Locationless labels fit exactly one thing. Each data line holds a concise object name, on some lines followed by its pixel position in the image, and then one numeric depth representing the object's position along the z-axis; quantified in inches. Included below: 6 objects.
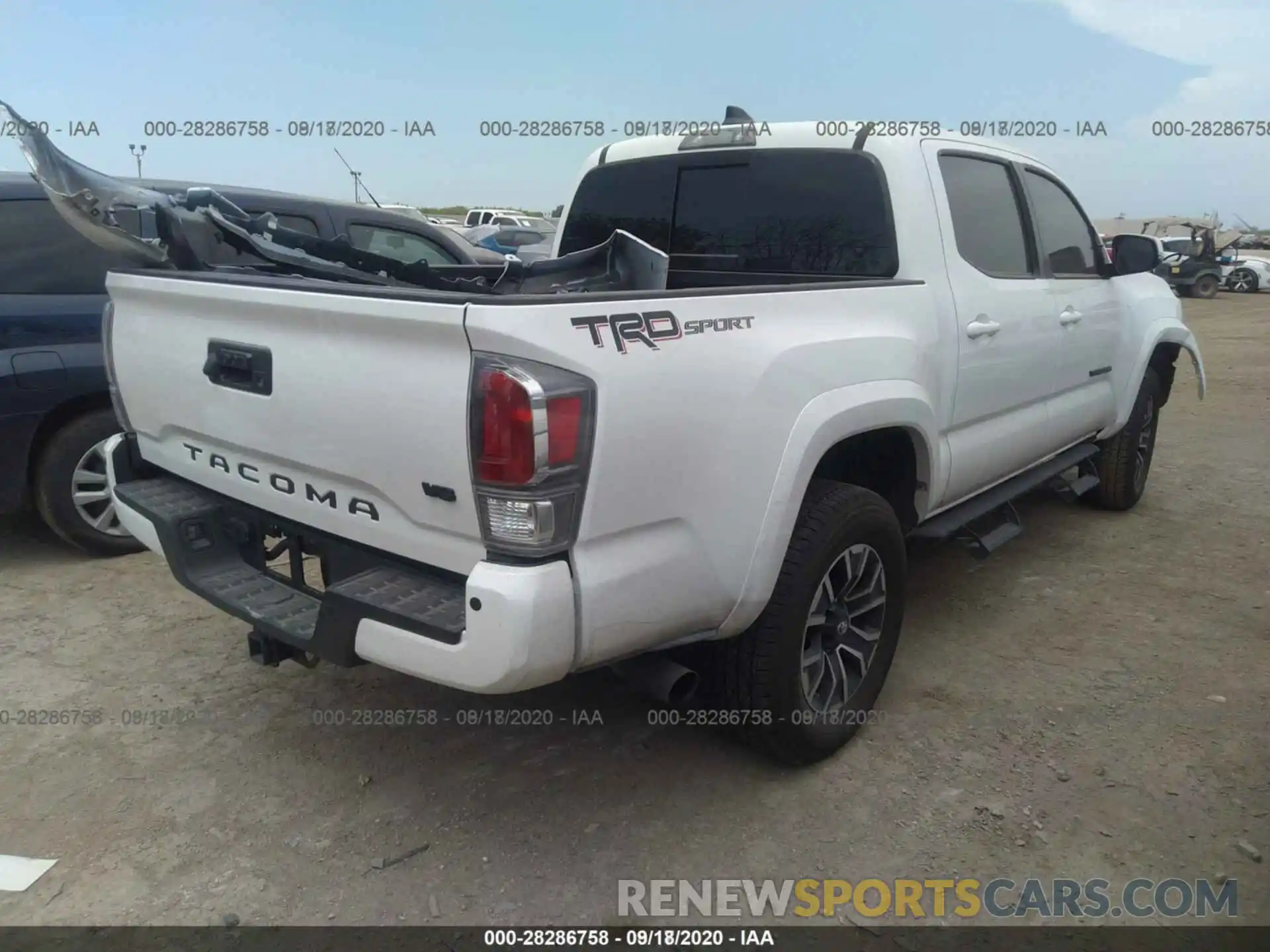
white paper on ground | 96.8
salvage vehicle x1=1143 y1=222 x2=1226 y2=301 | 930.7
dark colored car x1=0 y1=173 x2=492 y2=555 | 170.9
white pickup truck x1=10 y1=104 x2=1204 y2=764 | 81.3
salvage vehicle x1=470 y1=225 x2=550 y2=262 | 639.1
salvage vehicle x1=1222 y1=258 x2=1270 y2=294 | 1015.6
